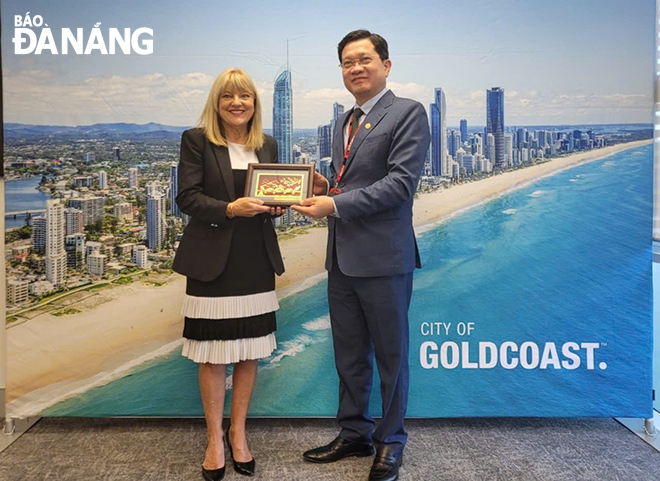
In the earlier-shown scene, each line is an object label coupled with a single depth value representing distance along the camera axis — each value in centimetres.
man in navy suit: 189
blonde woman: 197
